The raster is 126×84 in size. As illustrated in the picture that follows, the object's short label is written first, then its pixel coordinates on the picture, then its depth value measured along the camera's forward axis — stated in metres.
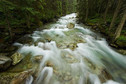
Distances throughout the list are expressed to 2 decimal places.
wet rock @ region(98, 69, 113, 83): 3.30
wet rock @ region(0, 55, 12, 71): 3.23
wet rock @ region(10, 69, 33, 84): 2.61
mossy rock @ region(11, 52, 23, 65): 3.96
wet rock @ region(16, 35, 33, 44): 6.73
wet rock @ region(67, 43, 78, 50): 5.80
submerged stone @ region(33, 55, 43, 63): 4.39
